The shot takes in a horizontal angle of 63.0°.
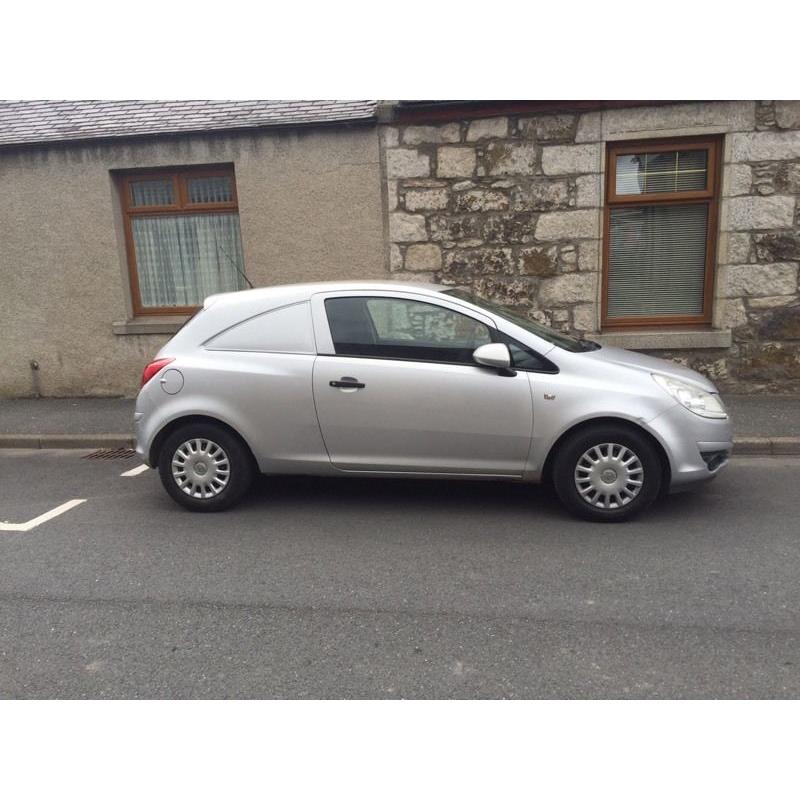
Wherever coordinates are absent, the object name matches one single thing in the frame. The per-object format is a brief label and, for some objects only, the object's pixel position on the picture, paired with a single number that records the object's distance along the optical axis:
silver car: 4.42
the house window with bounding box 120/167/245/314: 8.67
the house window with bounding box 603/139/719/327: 7.70
